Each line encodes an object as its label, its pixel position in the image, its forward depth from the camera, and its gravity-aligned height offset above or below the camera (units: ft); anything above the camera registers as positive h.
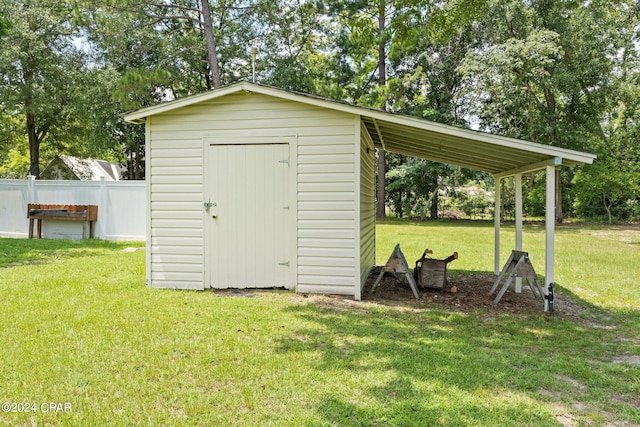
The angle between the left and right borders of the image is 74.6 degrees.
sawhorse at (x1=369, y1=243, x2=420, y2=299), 17.79 -2.40
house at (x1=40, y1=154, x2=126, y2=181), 74.74 +7.23
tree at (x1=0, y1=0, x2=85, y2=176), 51.26 +19.02
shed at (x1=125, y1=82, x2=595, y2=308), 17.61 +1.00
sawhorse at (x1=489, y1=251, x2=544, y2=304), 16.31 -2.29
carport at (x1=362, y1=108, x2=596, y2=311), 15.34 +2.59
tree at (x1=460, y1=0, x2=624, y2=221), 55.52 +19.48
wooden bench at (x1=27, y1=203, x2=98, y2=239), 35.63 -0.42
